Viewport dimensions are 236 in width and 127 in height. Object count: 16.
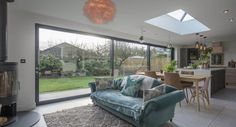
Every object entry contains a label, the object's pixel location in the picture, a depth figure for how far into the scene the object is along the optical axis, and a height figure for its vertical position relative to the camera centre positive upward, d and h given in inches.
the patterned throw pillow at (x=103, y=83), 154.5 -20.4
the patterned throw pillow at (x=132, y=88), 128.7 -21.5
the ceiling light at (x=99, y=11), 75.5 +25.6
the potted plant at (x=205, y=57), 229.5 +8.5
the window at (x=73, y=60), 168.2 +3.0
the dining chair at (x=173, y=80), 161.9 -18.4
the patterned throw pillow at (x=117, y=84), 159.0 -22.2
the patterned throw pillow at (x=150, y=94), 103.5 -21.2
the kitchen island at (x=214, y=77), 207.5 -23.0
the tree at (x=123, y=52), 237.0 +17.5
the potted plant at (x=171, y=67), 189.4 -5.7
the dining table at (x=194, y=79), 154.3 -17.2
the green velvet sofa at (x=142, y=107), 92.9 -29.9
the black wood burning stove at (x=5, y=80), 106.0 -12.6
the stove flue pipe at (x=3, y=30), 108.9 +23.1
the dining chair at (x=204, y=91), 159.3 -29.9
